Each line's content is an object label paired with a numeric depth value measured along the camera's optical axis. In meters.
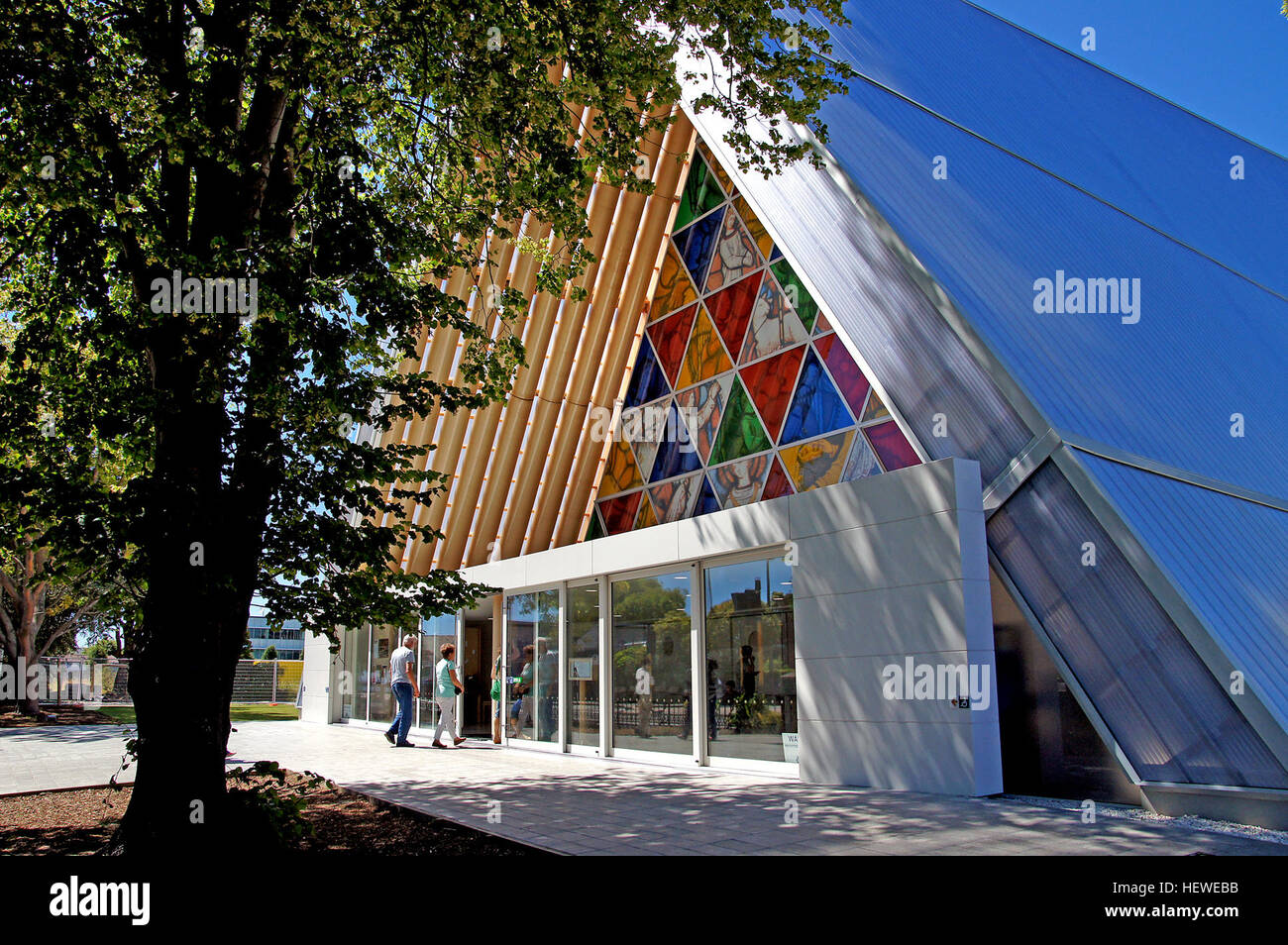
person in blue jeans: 17.12
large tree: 6.39
